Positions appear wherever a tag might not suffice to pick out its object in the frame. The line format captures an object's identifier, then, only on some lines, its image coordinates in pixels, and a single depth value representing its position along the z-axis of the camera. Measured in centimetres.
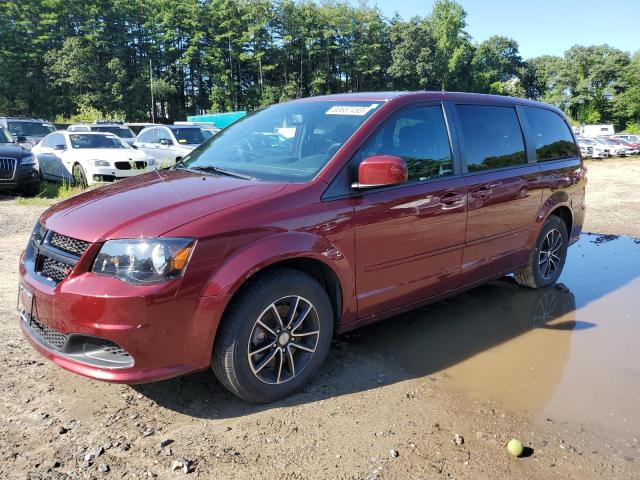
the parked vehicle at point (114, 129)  2045
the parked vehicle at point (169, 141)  1366
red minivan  263
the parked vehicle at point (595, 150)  3403
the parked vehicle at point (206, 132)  1490
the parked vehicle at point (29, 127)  1671
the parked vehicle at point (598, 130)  5553
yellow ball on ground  268
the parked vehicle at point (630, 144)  3596
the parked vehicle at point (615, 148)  3434
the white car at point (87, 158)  1183
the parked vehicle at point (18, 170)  1075
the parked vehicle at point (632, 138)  3984
